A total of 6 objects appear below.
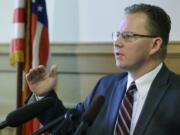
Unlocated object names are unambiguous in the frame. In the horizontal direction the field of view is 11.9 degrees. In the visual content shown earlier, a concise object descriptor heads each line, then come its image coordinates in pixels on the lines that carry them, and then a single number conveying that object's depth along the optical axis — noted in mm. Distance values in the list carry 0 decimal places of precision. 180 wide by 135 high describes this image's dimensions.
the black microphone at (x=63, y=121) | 2852
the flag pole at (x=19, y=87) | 3920
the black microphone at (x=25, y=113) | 2881
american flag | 3899
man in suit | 3239
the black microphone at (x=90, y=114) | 2802
